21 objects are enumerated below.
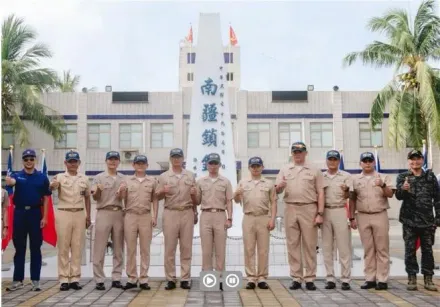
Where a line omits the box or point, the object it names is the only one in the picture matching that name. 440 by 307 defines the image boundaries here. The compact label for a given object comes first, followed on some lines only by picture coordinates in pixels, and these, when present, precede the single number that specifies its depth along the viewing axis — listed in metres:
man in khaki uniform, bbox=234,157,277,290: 5.36
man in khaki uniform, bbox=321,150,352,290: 5.40
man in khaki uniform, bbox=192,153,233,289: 5.47
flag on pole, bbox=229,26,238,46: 24.57
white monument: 9.72
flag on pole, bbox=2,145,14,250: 5.60
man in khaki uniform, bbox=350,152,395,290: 5.34
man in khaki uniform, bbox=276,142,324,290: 5.36
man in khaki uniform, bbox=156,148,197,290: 5.47
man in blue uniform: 5.36
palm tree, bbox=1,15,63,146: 15.89
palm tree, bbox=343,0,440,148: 17.19
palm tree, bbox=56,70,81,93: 28.01
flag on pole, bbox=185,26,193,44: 25.49
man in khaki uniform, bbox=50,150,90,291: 5.37
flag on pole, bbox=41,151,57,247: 6.34
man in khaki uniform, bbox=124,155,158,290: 5.40
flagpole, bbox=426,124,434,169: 17.40
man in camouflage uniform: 5.25
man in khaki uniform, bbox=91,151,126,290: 5.47
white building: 22.25
